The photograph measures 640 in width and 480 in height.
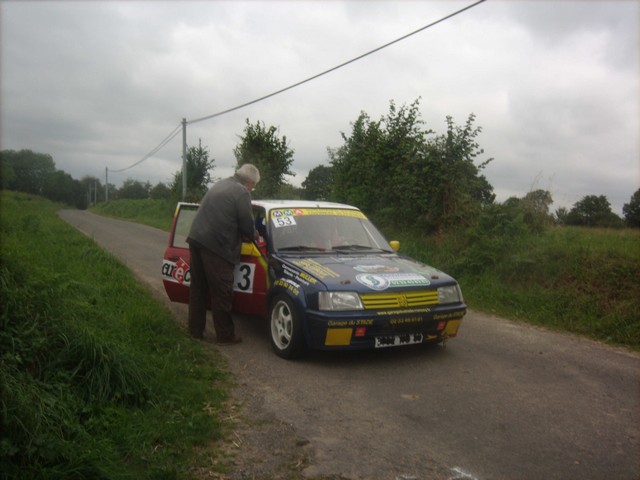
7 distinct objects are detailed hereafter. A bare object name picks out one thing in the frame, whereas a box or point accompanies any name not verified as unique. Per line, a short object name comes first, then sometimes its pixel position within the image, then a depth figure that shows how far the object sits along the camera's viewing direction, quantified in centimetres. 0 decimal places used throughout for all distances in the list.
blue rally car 468
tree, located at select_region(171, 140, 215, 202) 2791
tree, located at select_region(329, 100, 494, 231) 1137
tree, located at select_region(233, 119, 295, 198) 1914
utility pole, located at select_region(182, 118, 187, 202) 2720
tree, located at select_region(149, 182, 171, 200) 5727
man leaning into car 549
